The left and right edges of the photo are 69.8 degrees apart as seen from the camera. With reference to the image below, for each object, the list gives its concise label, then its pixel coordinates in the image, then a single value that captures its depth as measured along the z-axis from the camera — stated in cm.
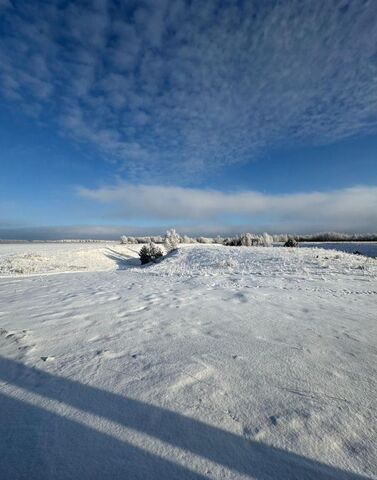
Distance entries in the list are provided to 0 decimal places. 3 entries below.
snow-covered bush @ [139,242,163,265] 2636
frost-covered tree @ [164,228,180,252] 3655
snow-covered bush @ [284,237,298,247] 3081
